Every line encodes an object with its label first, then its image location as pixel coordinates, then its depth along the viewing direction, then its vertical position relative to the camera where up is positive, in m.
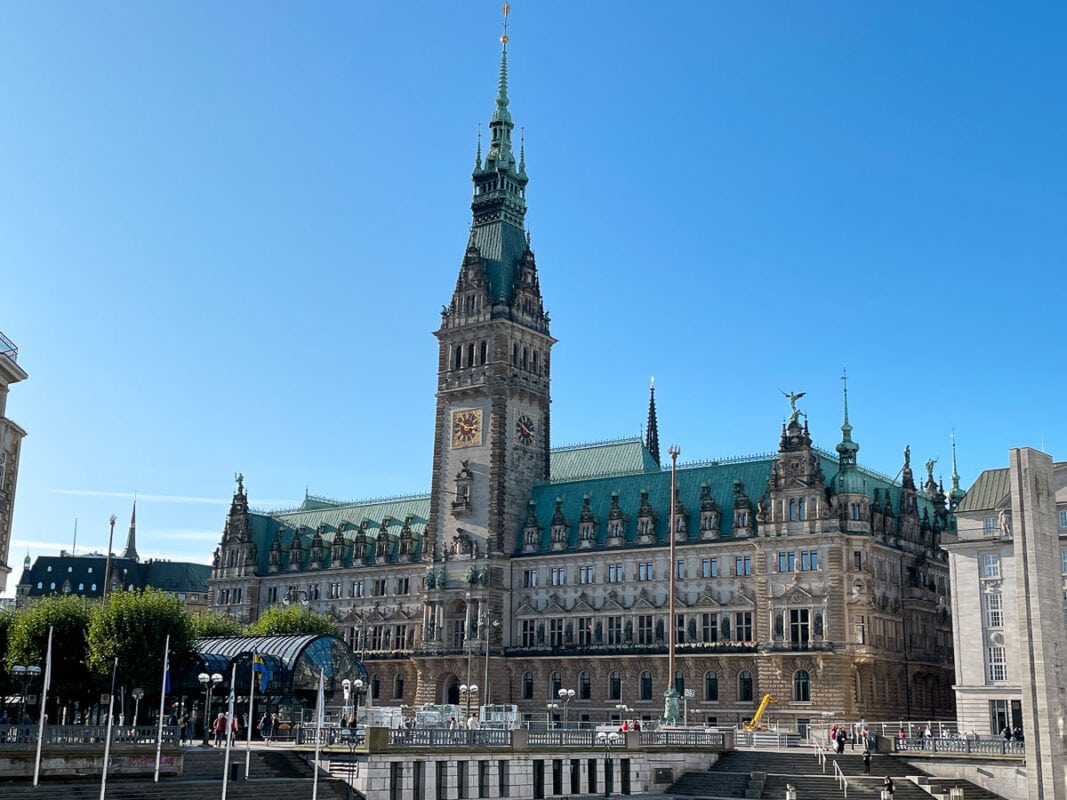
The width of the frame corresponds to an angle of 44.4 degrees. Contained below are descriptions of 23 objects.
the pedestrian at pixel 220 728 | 74.38 -2.32
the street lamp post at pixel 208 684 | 72.70 +0.14
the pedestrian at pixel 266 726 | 88.39 -2.64
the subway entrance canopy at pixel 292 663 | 83.75 +1.60
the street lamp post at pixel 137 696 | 82.75 -0.69
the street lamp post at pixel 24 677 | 76.55 +0.42
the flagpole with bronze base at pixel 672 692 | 85.25 +0.14
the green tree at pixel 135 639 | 89.56 +3.11
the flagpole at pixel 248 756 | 61.58 -3.24
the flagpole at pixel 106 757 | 51.78 -2.97
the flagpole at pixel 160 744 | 59.53 -2.65
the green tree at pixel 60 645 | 92.25 +2.68
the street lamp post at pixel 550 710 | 116.49 -1.58
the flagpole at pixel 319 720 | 56.34 -1.39
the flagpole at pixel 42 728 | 52.76 -1.77
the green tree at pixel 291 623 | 120.06 +5.96
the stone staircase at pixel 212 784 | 56.19 -4.34
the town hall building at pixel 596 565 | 108.00 +11.79
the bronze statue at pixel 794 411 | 111.00 +23.74
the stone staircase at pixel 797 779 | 73.12 -4.66
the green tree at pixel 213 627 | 116.00 +5.29
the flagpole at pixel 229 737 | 54.01 -2.12
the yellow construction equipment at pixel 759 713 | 101.03 -1.35
